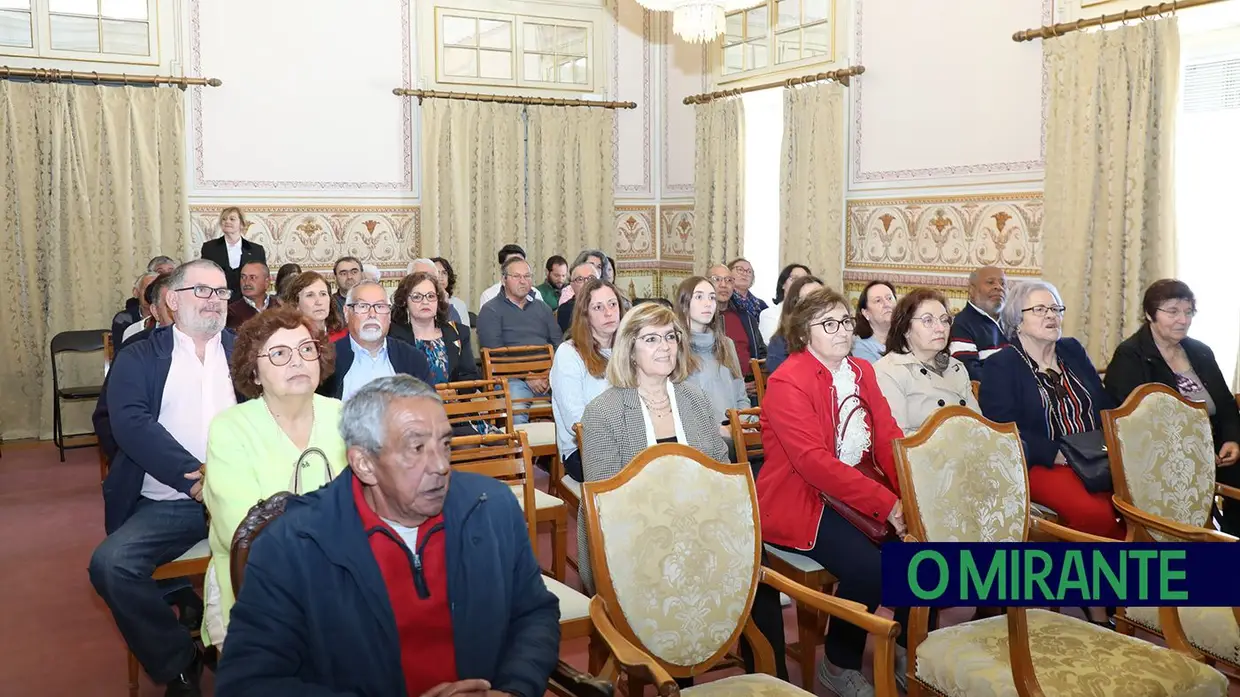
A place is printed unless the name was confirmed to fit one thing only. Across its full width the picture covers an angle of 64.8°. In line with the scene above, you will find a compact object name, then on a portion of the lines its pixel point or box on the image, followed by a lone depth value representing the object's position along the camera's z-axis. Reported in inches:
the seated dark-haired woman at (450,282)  276.4
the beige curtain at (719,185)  334.3
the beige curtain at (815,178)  293.3
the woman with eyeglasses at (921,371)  151.1
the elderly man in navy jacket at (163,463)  118.4
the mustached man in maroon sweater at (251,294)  238.8
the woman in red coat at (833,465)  121.6
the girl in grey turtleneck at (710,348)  178.4
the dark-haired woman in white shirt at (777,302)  231.6
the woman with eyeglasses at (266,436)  99.0
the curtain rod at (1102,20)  207.9
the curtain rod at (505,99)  328.2
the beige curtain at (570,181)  349.7
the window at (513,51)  336.5
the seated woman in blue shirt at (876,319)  187.9
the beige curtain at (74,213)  282.2
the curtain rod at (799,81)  285.1
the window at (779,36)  298.0
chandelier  210.7
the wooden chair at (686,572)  93.3
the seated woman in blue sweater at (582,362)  161.3
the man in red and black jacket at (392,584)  73.0
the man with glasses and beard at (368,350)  154.0
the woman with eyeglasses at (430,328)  189.3
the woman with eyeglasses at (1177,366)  159.9
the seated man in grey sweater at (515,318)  243.3
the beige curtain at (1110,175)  215.3
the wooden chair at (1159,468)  118.1
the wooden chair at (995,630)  93.6
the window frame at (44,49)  280.5
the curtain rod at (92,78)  277.6
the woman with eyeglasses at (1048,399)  142.9
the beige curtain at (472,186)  331.3
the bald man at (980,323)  198.8
